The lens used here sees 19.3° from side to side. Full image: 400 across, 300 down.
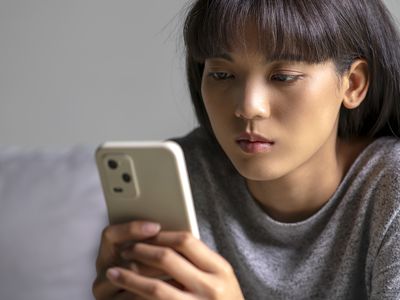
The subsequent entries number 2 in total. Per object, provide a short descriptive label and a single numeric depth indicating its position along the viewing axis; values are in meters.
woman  0.98
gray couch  1.27
